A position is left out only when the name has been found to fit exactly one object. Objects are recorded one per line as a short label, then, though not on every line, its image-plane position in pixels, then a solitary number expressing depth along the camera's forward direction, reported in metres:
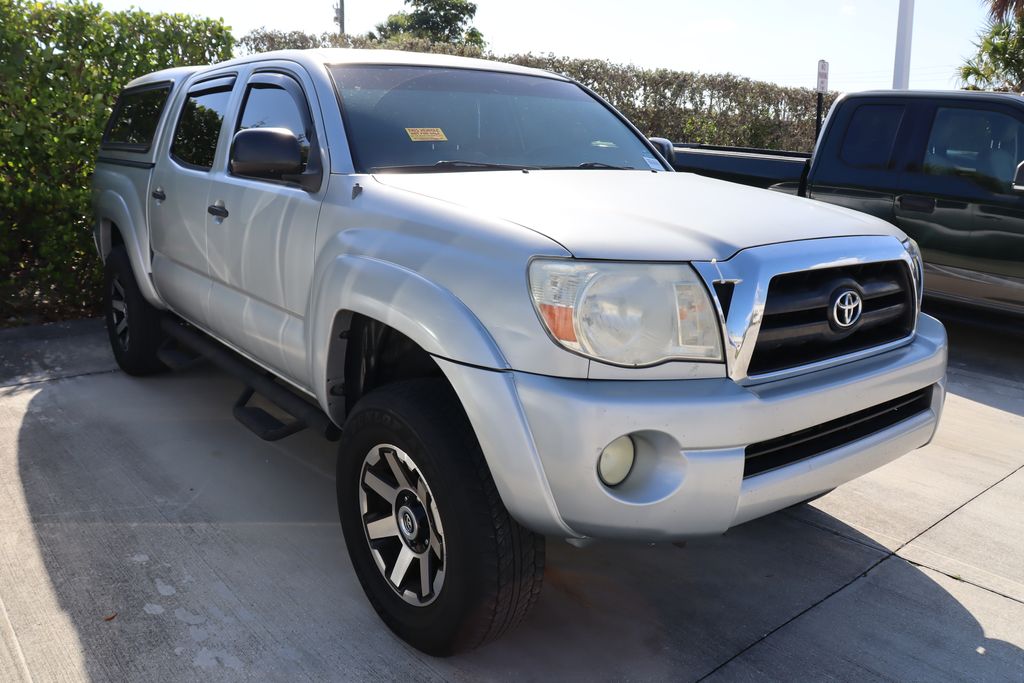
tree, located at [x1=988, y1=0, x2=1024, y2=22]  14.36
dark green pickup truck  5.76
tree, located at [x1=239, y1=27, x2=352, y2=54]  10.45
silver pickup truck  2.20
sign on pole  9.04
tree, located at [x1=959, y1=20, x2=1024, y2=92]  13.60
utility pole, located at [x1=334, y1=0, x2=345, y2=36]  38.00
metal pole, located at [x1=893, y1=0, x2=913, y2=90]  11.91
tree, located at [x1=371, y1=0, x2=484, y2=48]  44.91
